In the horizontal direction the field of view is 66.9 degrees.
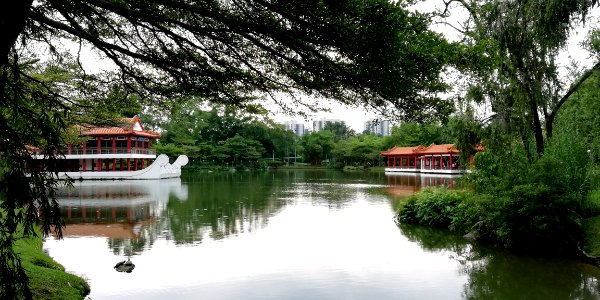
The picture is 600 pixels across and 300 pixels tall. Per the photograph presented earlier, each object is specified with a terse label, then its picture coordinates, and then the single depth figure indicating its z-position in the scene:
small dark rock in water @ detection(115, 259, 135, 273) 7.09
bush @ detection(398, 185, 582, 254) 8.05
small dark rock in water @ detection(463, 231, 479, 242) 9.91
